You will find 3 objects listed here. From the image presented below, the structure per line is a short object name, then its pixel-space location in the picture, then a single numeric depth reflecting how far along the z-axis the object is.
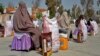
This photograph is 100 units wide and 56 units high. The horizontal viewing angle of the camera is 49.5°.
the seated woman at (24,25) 3.84
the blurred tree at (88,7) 22.69
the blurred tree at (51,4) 22.69
